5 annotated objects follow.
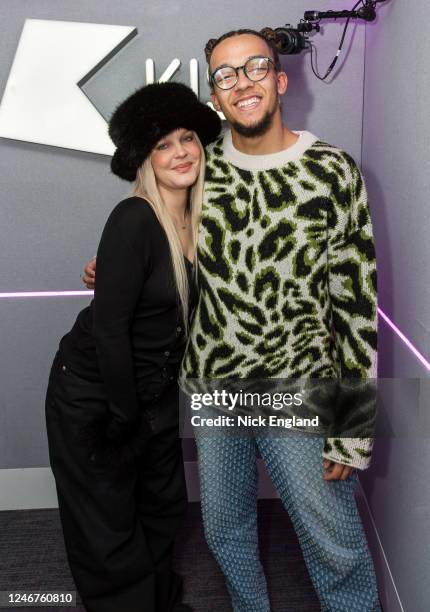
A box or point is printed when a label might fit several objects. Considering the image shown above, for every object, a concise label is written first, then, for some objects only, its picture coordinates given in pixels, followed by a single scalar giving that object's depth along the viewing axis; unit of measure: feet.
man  5.01
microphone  6.67
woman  5.22
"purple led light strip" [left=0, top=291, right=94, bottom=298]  8.24
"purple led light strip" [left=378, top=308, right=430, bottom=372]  5.10
